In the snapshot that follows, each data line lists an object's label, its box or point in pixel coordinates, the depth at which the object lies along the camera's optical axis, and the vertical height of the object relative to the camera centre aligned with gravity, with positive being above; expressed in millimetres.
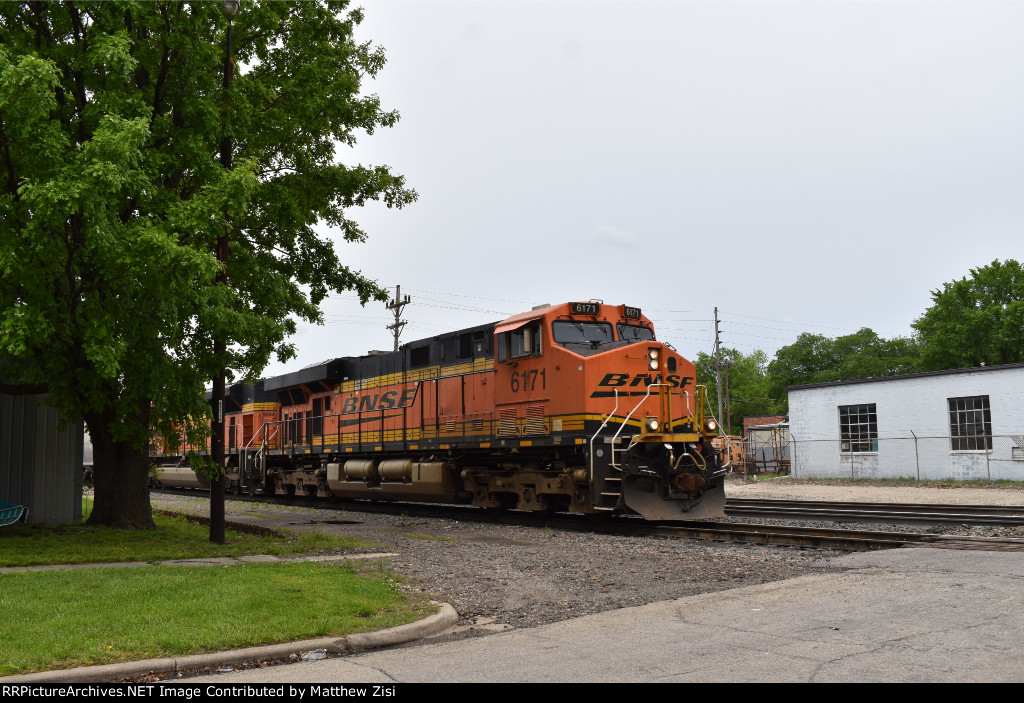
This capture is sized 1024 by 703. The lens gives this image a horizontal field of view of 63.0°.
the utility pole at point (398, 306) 44875 +6413
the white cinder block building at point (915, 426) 28641 -509
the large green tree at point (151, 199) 10273 +3297
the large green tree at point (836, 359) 84188 +5987
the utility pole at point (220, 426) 12648 +63
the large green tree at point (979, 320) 58781 +6593
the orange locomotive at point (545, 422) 14922 -2
